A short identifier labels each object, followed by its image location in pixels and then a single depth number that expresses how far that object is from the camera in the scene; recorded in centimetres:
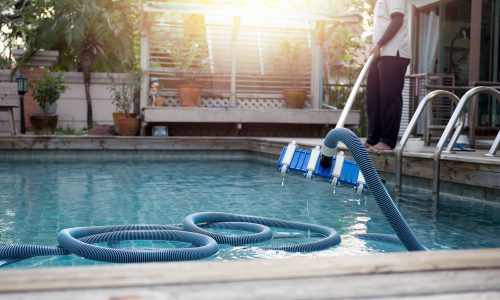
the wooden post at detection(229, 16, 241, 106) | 1252
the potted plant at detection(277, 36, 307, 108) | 1343
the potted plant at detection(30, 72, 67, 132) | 1348
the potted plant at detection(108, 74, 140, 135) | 1201
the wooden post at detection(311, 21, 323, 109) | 1323
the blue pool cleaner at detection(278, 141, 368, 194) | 371
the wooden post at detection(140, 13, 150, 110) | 1237
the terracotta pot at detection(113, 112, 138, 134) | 1214
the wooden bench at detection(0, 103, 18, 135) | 1102
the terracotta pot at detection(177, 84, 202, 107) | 1230
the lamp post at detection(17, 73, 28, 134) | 1239
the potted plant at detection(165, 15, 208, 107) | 1238
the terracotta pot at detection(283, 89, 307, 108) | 1298
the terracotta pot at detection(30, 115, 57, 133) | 1388
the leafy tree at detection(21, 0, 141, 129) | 1451
